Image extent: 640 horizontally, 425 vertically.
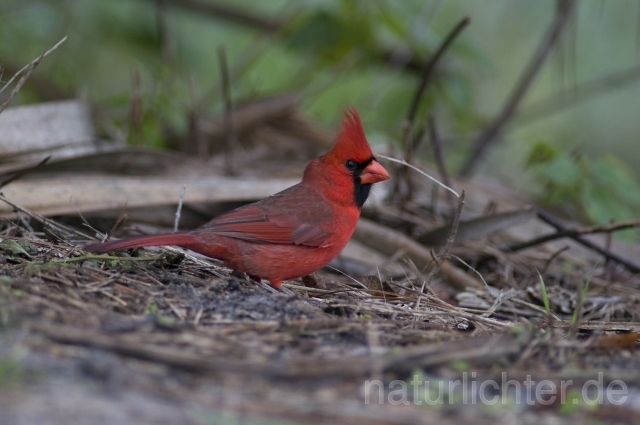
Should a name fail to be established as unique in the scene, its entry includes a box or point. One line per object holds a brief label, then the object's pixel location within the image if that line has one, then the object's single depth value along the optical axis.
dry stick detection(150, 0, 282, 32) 13.57
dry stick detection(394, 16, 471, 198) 8.69
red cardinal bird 6.73
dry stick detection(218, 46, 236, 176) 9.95
